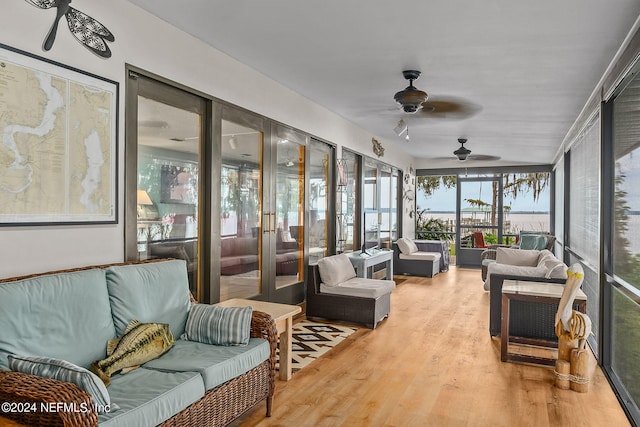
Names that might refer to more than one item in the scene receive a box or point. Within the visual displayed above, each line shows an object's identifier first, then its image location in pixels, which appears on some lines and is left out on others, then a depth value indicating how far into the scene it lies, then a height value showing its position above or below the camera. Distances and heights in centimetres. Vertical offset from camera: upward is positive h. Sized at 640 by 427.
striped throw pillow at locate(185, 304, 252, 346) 266 -72
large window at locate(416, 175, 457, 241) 1112 +7
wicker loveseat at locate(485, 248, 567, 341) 416 -94
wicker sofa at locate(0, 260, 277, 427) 167 -69
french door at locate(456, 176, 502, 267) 1053 -15
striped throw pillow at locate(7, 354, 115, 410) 172 -66
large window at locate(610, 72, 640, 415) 286 -23
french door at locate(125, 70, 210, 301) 308 +26
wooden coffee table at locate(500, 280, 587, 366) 357 -73
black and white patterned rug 376 -129
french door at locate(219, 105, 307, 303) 411 +0
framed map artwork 230 +38
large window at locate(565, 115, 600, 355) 430 -3
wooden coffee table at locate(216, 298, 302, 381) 315 -87
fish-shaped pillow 216 -75
